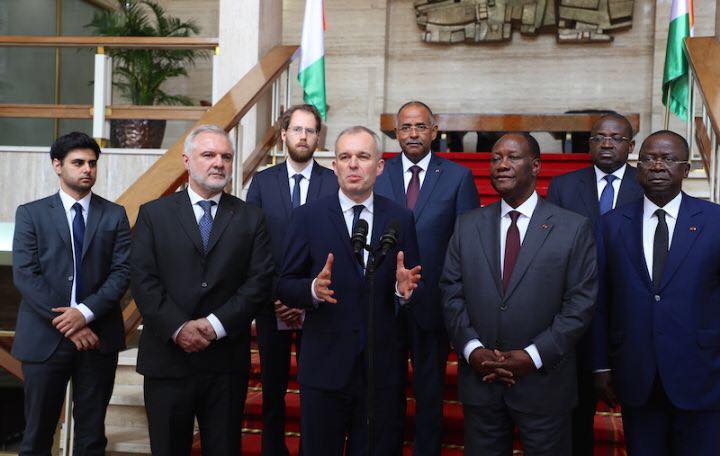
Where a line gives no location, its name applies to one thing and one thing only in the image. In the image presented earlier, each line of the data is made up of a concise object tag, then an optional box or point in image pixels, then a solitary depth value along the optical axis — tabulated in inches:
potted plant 282.8
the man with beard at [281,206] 159.5
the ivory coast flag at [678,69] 255.4
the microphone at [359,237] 112.0
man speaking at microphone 128.6
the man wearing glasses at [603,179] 162.1
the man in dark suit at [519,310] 124.8
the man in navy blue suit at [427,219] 150.0
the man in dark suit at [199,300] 134.3
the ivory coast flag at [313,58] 271.6
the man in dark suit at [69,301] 145.3
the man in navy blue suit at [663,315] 129.0
